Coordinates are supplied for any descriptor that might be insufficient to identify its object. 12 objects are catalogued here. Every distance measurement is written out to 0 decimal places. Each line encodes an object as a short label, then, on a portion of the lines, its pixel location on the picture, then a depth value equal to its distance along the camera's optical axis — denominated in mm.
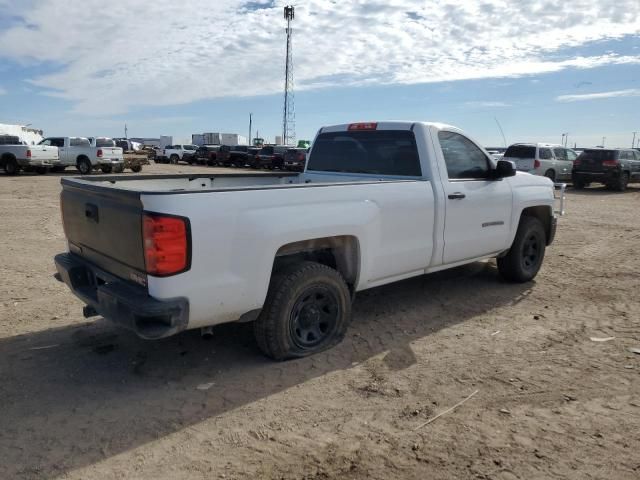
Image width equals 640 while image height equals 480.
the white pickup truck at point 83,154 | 24453
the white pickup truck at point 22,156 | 23125
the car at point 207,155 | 40066
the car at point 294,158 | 31241
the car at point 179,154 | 43338
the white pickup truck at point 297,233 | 3252
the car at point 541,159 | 20422
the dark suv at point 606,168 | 19906
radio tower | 55719
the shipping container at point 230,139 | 71000
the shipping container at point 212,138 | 69938
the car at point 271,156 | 35469
